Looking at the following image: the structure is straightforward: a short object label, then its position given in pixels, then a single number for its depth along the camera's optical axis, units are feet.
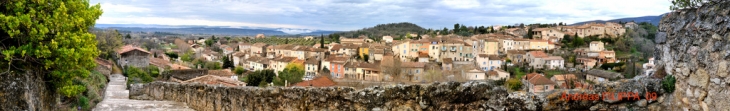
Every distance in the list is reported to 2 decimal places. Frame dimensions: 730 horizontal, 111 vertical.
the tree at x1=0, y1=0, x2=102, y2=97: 18.79
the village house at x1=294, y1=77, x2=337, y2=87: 98.11
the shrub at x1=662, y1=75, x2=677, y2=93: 15.15
